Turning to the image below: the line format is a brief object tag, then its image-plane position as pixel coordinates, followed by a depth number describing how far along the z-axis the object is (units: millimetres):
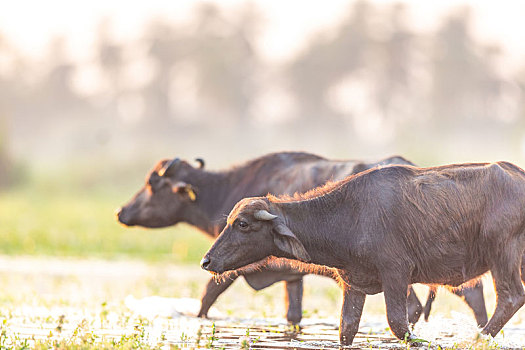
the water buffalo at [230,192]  23234
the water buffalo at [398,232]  18078
